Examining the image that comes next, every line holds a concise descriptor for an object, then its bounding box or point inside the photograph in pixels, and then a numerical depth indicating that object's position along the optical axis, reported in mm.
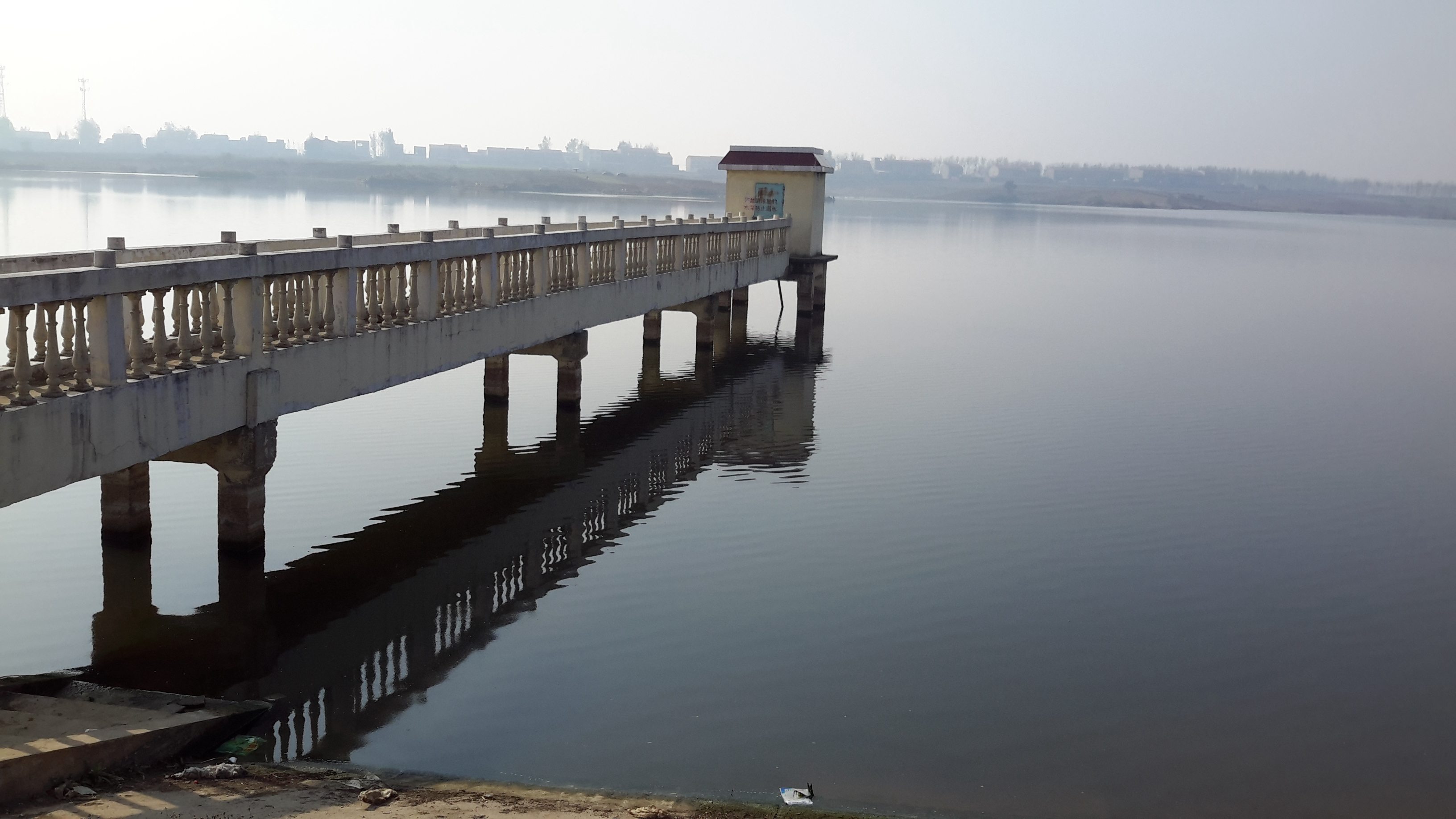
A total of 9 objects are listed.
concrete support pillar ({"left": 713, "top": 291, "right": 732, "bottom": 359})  32100
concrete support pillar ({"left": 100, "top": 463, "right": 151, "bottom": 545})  12508
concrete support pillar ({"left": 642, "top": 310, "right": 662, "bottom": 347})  28703
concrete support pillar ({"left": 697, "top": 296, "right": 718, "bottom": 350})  29688
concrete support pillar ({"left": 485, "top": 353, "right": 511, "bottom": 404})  20781
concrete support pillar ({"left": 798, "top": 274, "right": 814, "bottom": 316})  36688
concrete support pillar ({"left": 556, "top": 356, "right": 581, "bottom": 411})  20625
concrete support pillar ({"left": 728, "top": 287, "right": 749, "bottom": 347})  34188
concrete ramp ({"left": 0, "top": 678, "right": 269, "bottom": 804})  6945
